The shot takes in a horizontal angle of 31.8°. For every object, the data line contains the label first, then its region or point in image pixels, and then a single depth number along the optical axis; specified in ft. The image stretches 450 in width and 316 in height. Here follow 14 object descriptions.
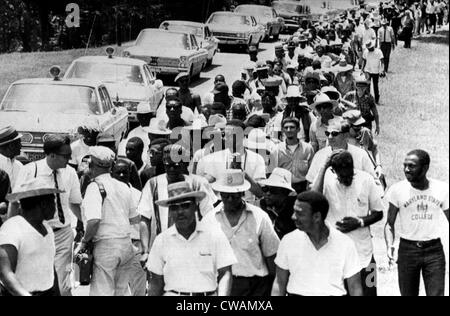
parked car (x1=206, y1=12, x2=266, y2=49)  96.84
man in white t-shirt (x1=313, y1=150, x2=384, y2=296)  22.00
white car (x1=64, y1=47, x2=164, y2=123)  50.57
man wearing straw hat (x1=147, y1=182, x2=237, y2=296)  17.74
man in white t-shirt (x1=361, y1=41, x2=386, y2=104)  57.98
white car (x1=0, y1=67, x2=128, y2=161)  37.52
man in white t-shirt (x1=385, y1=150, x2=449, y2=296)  21.76
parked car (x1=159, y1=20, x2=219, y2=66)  82.07
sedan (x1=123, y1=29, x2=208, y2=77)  67.56
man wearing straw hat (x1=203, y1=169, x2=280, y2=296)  19.83
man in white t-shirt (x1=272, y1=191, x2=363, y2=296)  17.57
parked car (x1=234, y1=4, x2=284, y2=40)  110.63
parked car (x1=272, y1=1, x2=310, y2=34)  123.44
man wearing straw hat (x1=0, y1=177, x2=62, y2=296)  17.47
